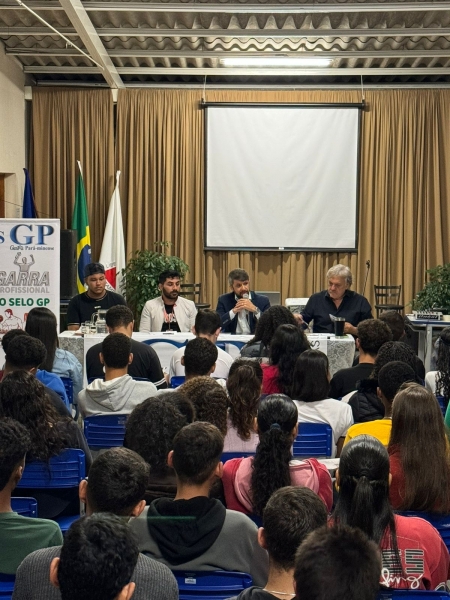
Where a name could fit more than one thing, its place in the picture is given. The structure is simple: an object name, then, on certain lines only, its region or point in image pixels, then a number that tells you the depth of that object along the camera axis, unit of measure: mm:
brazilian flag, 10925
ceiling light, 10266
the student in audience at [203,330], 5664
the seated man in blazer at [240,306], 7493
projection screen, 11586
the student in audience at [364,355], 4914
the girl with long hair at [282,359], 4684
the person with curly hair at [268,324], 5656
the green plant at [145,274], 11078
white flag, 11422
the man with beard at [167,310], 7734
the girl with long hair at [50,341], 5176
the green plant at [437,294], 9961
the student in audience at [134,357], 5421
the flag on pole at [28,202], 10938
